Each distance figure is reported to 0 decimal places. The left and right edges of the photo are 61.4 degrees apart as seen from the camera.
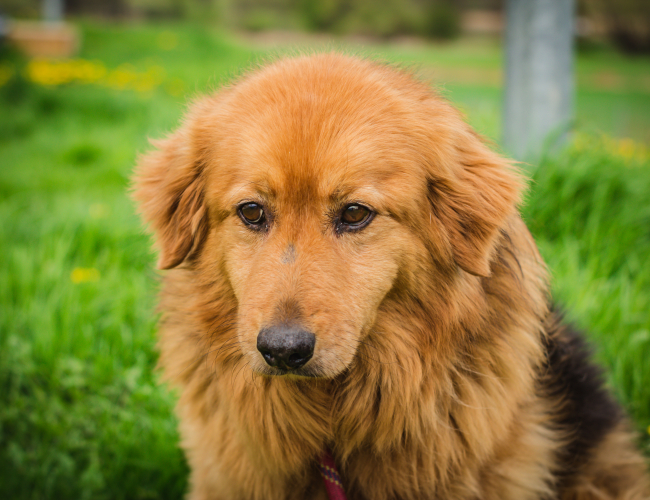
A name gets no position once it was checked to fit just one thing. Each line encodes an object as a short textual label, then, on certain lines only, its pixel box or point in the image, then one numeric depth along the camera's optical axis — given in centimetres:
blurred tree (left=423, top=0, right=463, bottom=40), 1262
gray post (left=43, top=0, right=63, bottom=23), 1173
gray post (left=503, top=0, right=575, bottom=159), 418
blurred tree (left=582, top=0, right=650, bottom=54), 931
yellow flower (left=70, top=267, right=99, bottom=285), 372
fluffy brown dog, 191
